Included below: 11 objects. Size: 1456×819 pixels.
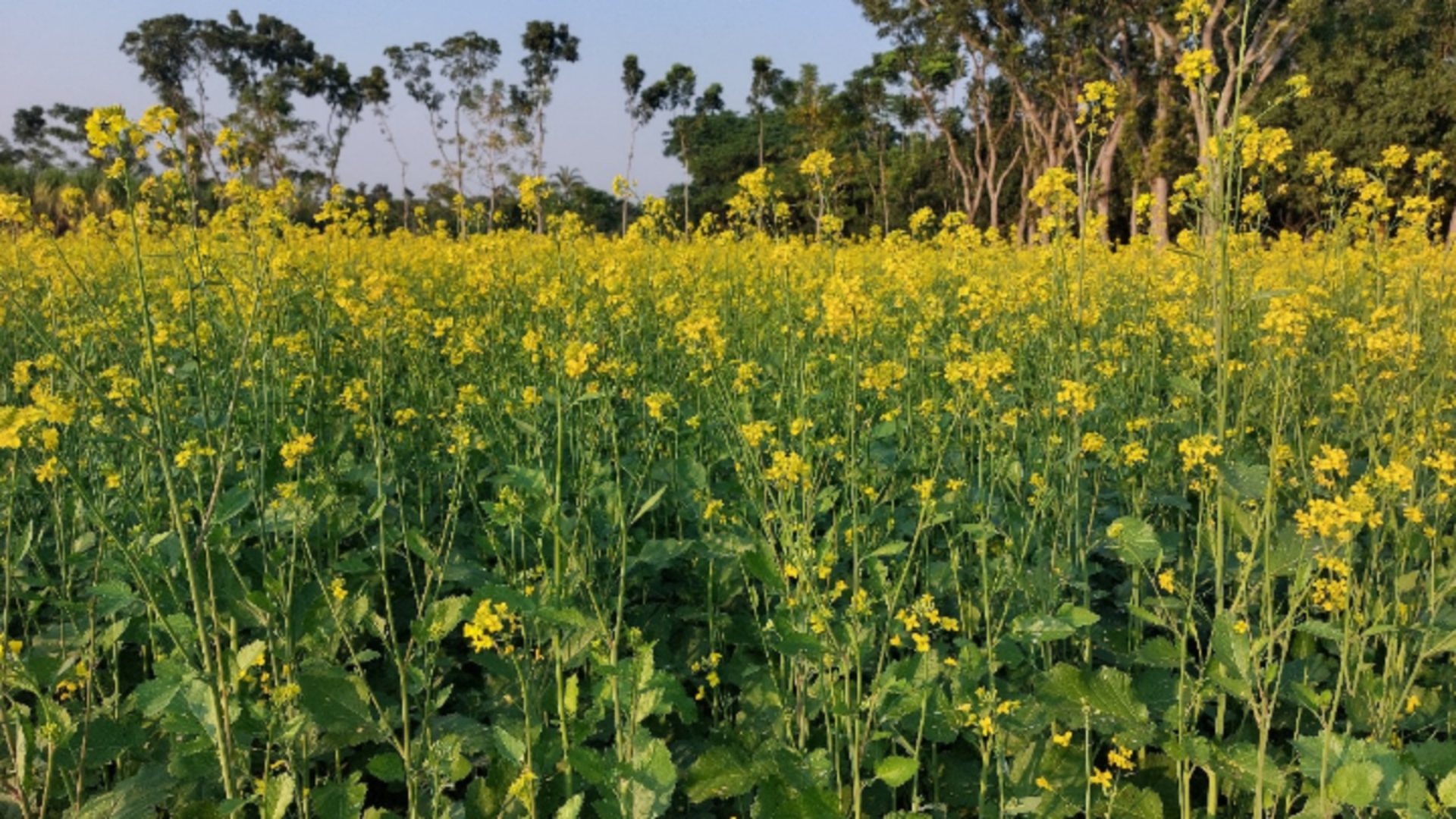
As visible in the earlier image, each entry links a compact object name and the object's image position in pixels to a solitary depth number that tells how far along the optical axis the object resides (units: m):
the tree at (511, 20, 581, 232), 32.84
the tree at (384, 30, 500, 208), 34.88
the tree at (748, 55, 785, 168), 28.86
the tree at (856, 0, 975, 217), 22.38
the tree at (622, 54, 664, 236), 28.89
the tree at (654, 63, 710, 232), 30.66
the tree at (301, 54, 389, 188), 34.97
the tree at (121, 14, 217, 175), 42.56
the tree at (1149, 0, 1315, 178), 14.75
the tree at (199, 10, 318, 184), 41.75
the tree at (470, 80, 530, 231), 25.94
